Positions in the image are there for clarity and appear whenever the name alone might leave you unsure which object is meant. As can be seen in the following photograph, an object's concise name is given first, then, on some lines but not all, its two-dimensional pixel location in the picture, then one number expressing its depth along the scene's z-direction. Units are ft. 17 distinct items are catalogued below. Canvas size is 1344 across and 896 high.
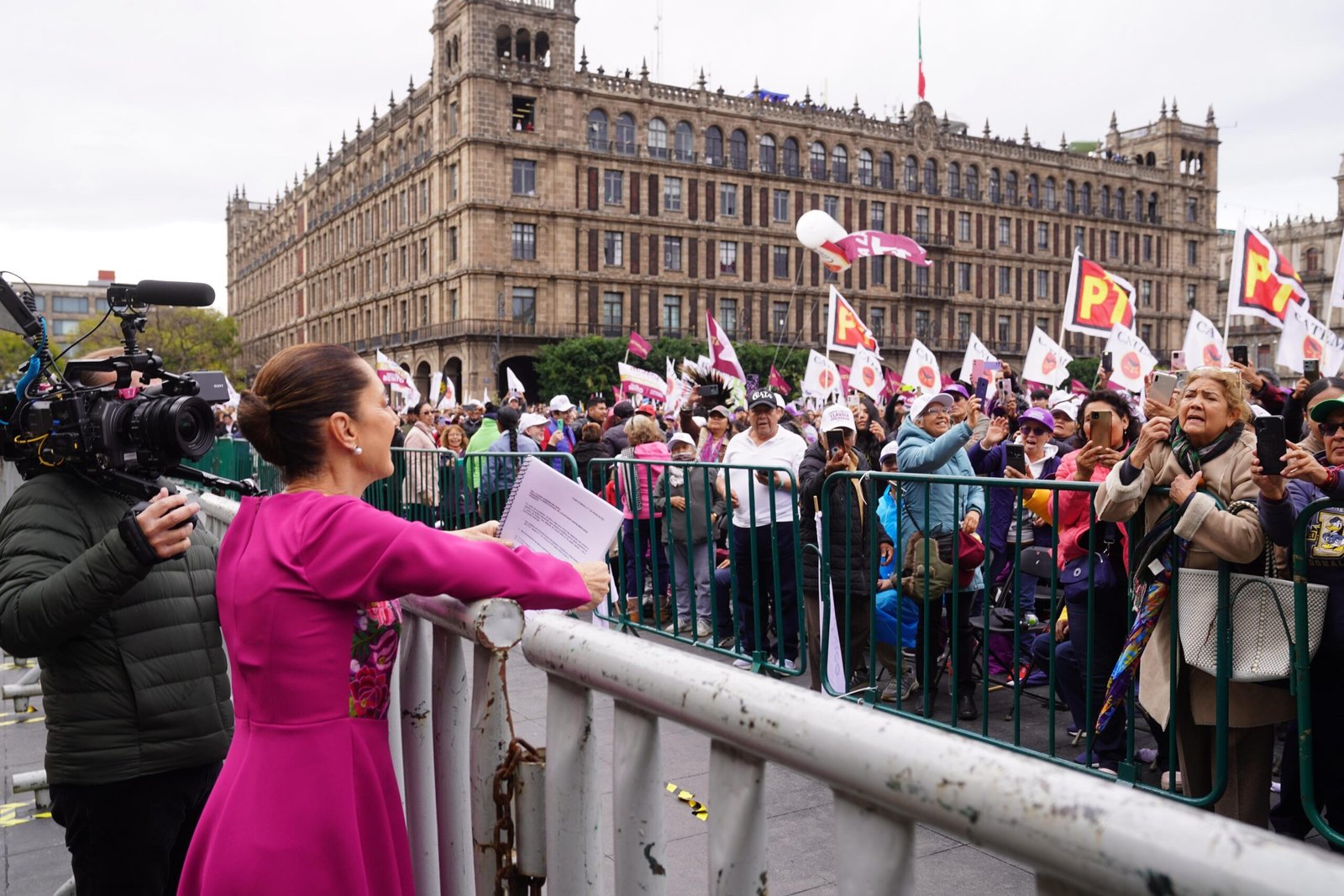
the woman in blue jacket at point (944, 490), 18.85
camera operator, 8.57
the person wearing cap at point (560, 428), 41.21
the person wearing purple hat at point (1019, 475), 20.06
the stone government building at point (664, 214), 171.53
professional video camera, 8.82
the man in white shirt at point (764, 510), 22.48
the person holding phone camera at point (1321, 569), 12.12
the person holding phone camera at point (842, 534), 19.90
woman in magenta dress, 6.14
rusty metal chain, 6.03
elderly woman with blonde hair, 12.34
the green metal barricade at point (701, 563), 18.88
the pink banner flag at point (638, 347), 100.31
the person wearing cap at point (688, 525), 19.62
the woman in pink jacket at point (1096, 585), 15.70
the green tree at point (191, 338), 216.13
